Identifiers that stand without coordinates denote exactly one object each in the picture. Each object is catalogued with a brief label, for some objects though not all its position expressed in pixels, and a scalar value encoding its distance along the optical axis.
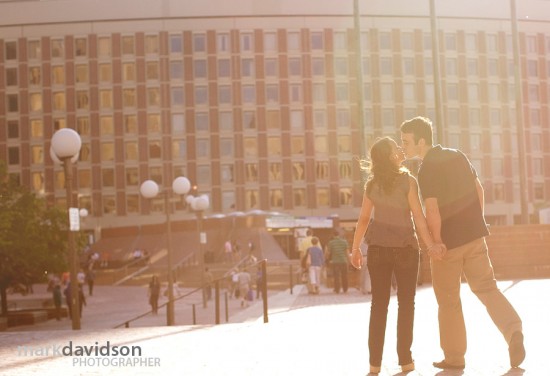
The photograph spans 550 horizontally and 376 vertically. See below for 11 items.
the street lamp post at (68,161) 15.44
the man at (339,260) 23.38
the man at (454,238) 7.09
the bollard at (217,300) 17.16
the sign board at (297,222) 68.00
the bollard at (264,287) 13.78
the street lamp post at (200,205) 32.52
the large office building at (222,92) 81.19
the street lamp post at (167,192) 24.64
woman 6.89
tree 36.44
